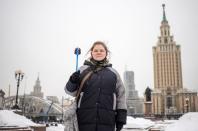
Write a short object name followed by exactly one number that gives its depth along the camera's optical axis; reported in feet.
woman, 11.36
